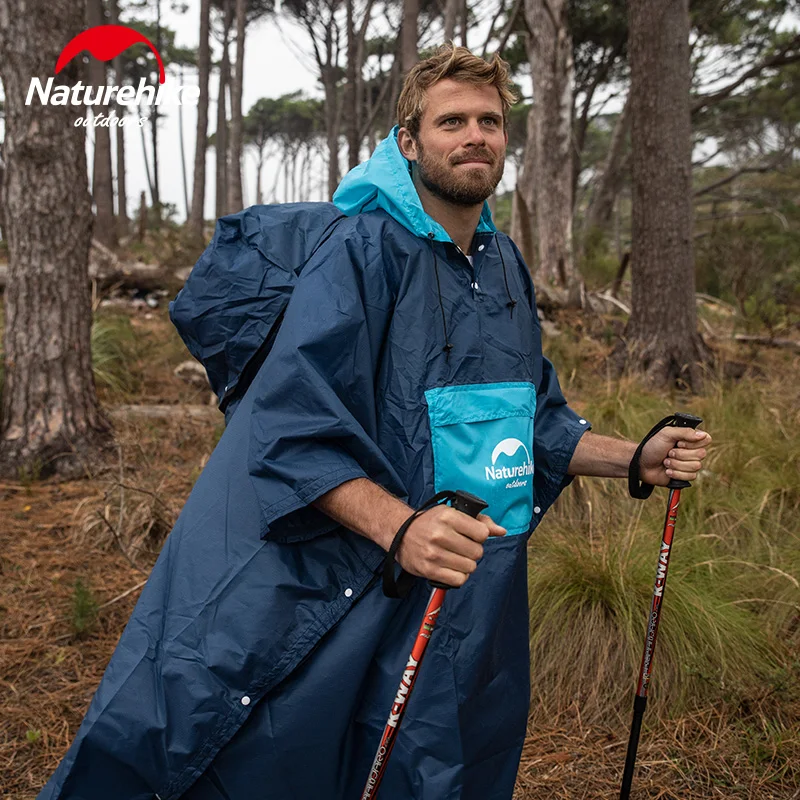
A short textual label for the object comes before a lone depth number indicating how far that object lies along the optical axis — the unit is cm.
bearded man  162
